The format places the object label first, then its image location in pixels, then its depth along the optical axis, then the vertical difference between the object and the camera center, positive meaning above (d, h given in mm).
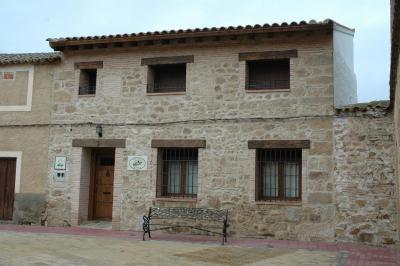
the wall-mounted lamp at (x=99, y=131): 13141 +1446
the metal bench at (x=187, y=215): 11688 -699
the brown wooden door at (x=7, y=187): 13945 -141
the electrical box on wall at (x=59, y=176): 13359 +201
